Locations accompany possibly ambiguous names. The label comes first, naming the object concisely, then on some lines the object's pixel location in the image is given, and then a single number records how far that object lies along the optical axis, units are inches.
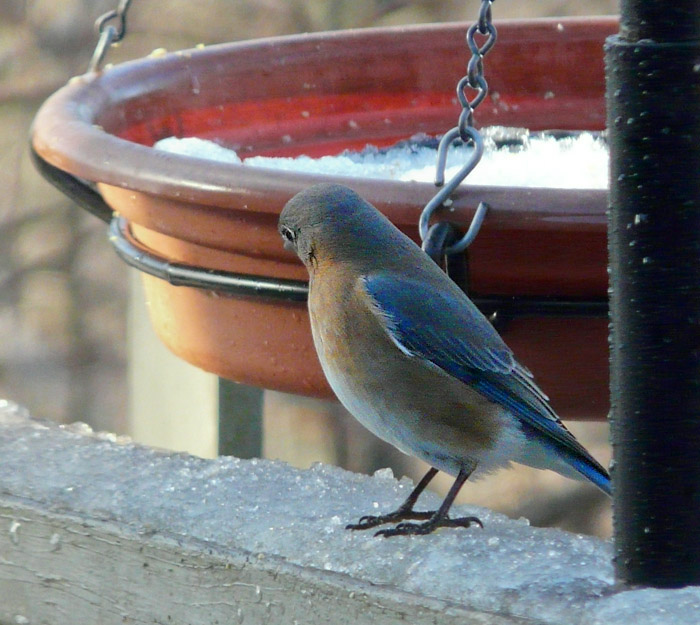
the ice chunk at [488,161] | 175.6
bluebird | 171.6
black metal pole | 166.5
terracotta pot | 171.6
